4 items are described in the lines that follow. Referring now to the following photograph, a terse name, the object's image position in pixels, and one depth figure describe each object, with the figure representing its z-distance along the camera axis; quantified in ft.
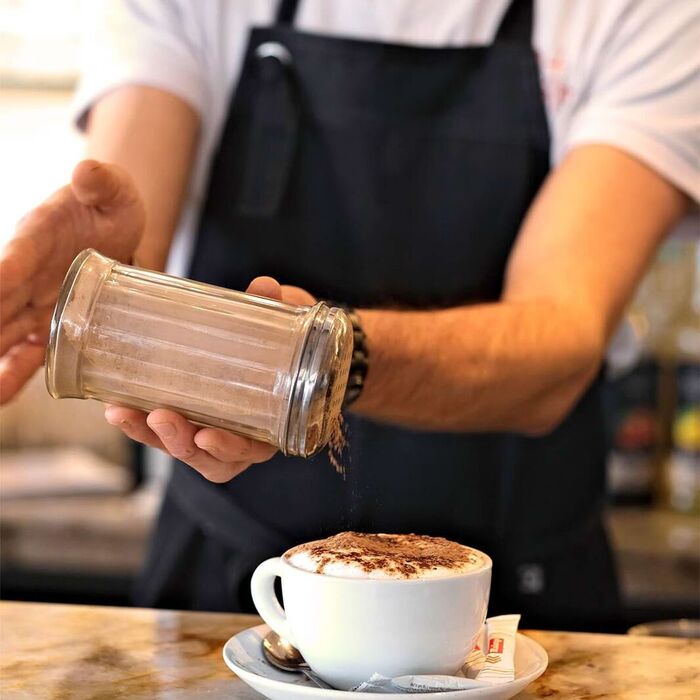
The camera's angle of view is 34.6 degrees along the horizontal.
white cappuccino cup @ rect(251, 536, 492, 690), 2.31
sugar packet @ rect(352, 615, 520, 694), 2.31
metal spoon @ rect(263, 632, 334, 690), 2.57
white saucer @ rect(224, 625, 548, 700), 2.25
